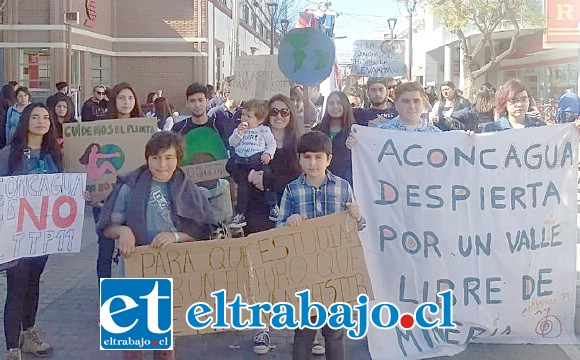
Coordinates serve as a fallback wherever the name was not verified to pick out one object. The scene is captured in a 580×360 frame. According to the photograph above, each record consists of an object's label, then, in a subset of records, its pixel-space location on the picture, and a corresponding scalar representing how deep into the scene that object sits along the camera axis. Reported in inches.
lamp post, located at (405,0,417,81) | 1054.3
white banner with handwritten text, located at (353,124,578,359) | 191.0
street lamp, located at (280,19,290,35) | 1651.1
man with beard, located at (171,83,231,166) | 224.5
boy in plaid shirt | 169.5
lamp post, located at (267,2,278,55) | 1403.1
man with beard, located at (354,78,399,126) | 254.4
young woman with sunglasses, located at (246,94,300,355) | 206.1
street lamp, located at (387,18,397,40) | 1050.7
